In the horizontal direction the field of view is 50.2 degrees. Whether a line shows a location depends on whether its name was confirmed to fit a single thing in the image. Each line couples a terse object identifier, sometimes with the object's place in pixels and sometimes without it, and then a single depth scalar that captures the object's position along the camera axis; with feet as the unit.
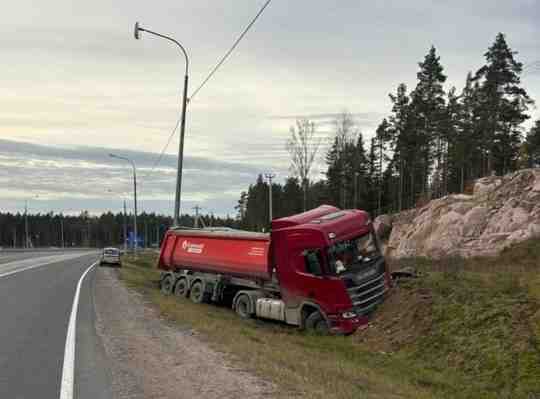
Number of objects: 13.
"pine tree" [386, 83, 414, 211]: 197.06
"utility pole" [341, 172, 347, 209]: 242.78
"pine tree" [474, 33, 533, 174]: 167.12
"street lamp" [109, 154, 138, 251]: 169.30
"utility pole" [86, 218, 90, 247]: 612.29
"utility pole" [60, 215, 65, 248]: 554.87
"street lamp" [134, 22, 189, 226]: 81.56
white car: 152.46
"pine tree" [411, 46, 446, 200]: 190.80
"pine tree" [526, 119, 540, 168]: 207.62
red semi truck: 50.24
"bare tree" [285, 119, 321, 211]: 211.00
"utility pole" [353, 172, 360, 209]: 229.86
